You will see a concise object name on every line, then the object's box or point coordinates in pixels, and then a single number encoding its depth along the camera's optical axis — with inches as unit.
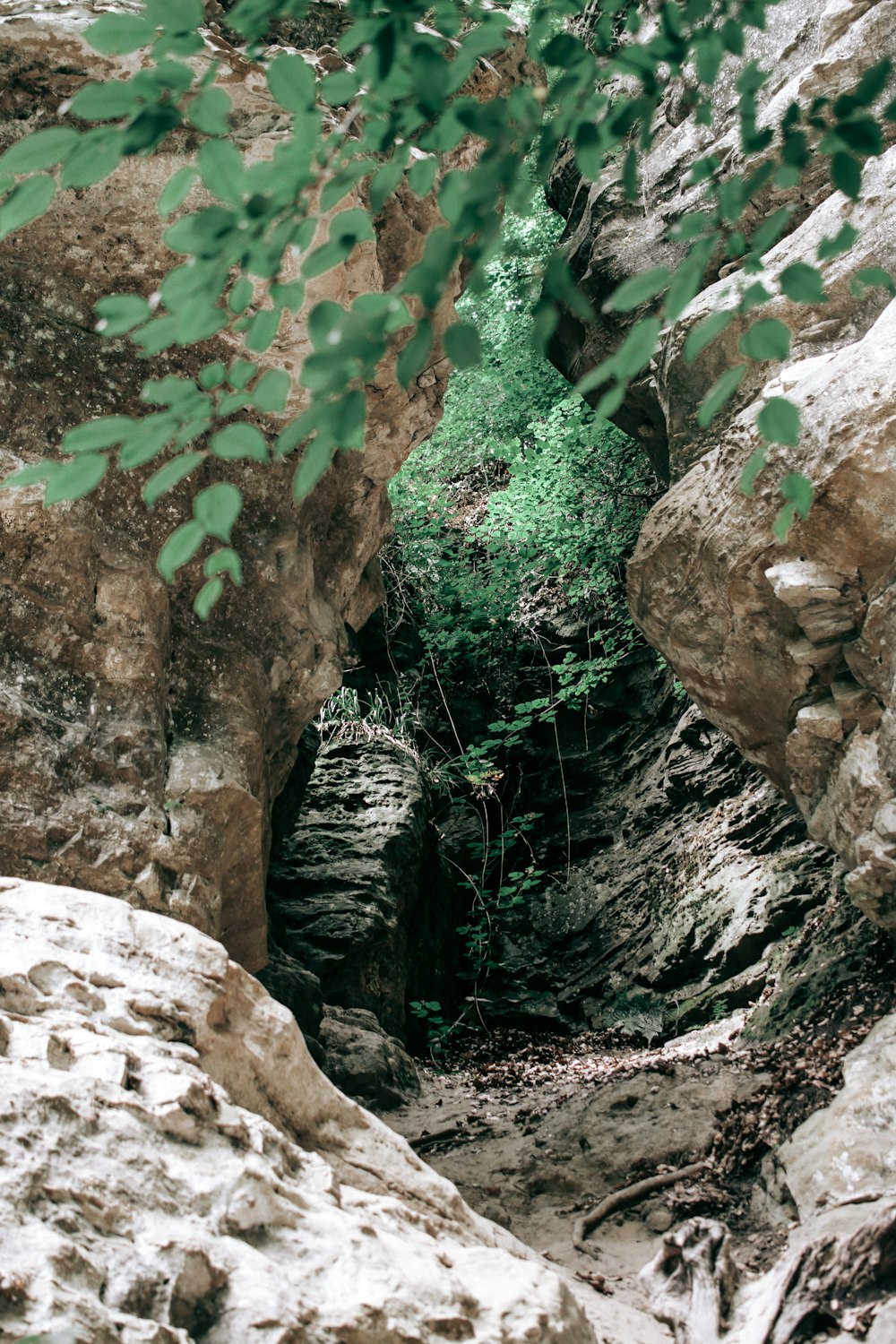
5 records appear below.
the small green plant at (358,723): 362.3
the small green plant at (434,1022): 317.4
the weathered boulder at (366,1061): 250.4
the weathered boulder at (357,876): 292.2
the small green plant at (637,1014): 298.7
